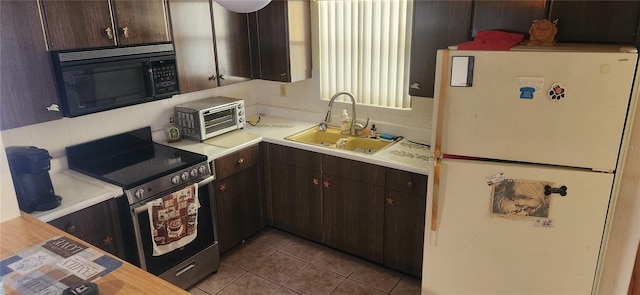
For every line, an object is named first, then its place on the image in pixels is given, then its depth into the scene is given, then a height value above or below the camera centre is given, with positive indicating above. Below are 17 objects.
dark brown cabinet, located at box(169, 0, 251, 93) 2.85 -0.07
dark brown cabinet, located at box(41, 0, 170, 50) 2.21 +0.07
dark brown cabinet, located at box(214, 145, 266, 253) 3.05 -1.15
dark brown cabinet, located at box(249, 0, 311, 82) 3.18 -0.06
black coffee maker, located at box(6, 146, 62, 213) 2.12 -0.66
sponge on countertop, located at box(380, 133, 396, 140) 3.21 -0.75
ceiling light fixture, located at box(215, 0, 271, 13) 1.54 +0.10
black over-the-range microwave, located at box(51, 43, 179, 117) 2.28 -0.23
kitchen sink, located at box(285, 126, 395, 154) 3.21 -0.80
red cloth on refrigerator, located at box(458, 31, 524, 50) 1.98 -0.06
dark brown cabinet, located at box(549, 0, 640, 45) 2.05 +0.03
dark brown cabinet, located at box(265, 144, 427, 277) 2.78 -1.16
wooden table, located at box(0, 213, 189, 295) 1.52 -0.82
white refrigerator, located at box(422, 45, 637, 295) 1.82 -0.59
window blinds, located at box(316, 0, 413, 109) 3.02 -0.13
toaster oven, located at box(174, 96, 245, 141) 3.14 -0.60
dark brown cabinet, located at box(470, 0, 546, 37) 2.22 +0.07
